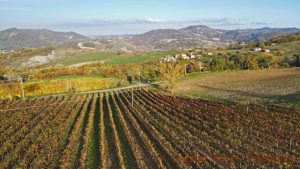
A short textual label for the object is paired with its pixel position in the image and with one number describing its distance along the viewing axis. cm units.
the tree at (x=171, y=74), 3762
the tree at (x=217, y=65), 5922
